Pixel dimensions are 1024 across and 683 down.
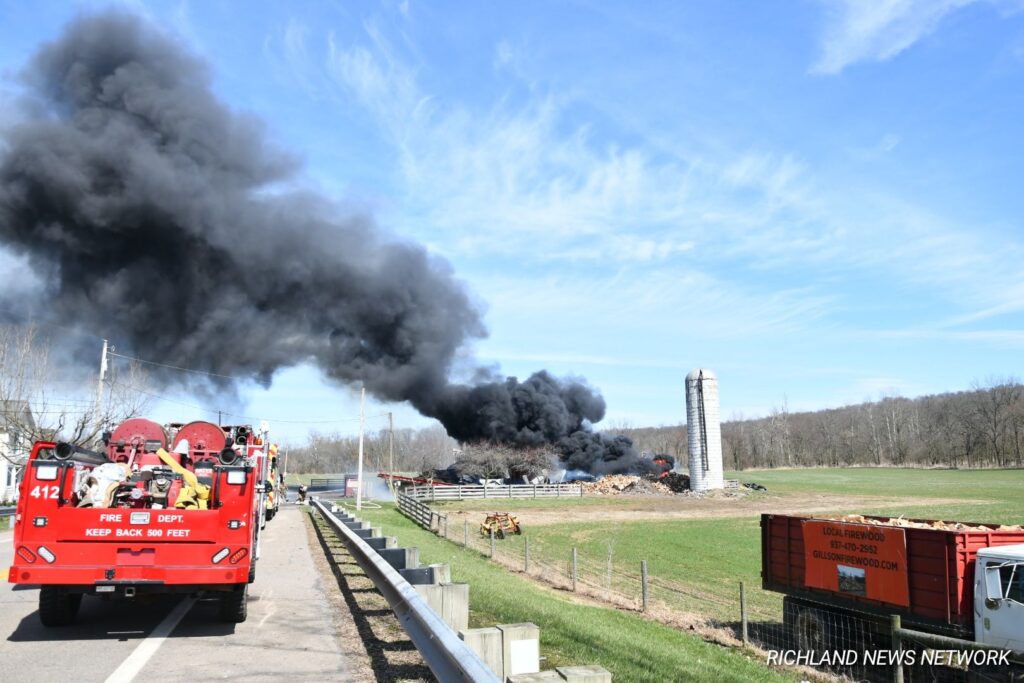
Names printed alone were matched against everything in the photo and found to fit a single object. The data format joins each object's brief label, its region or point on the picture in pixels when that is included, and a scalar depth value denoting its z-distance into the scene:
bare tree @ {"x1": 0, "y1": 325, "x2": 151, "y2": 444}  31.34
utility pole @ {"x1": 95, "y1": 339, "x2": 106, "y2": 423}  30.14
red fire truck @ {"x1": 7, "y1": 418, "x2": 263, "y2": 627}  6.89
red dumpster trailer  9.19
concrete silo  59.50
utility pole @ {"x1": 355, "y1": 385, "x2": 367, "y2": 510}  34.36
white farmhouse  31.81
